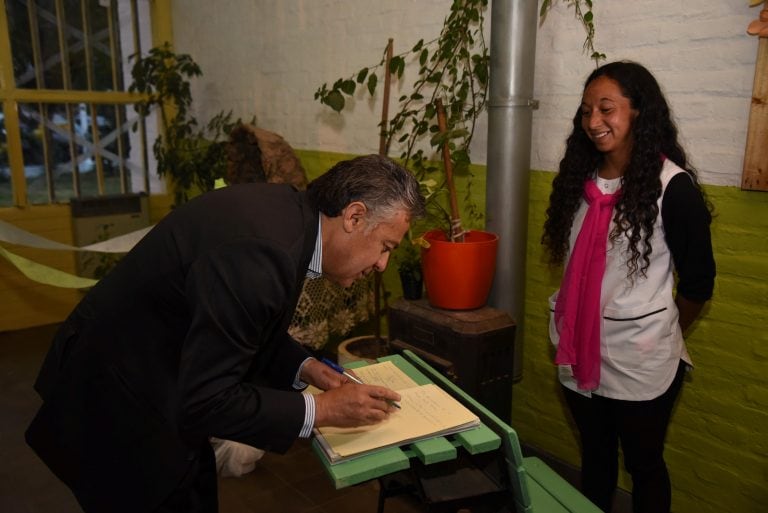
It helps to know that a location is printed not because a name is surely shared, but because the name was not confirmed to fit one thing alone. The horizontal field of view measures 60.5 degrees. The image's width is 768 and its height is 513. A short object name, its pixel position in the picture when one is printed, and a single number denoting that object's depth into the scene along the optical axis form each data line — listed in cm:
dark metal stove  229
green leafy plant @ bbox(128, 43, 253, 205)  430
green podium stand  122
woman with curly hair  174
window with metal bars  427
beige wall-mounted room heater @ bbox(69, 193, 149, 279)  445
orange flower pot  233
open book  124
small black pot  262
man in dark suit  115
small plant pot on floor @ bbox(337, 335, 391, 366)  295
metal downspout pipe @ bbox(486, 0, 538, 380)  231
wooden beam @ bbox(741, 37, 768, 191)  184
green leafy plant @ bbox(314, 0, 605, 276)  251
